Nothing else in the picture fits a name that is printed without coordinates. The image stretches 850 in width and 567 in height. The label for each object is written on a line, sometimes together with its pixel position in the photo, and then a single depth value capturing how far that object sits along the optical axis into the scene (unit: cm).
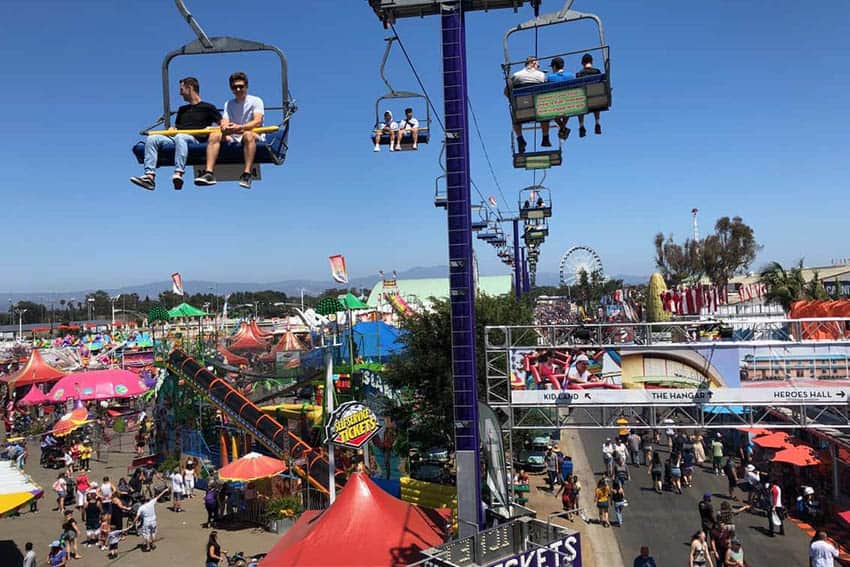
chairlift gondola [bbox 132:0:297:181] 602
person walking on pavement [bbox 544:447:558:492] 1847
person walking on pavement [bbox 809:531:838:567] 1009
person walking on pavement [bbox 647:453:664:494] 1712
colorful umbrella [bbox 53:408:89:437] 2280
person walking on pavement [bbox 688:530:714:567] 1062
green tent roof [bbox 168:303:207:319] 2490
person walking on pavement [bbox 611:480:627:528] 1463
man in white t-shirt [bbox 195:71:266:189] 620
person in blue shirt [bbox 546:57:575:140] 966
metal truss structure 1161
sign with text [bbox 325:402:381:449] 1220
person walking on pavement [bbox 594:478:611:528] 1459
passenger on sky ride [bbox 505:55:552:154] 981
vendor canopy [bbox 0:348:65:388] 3141
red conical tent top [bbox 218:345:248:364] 3641
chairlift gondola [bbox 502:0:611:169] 899
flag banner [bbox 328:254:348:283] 1596
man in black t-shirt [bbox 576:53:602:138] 952
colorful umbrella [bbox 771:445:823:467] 1459
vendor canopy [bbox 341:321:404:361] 2519
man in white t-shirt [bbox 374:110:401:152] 1226
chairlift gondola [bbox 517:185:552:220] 2617
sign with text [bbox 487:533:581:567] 736
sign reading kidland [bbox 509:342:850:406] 1166
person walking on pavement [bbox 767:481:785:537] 1359
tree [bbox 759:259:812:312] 3091
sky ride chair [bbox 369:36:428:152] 1225
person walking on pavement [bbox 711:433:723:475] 1845
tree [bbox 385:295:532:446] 1678
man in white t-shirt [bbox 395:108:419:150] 1220
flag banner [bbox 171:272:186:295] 2829
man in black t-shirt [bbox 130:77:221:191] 618
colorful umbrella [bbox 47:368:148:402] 2545
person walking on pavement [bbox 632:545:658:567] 1010
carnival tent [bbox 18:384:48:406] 2753
